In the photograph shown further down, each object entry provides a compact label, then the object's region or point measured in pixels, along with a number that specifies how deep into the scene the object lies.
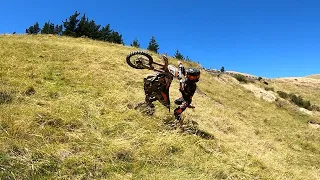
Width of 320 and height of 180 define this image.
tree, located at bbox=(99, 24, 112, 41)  41.00
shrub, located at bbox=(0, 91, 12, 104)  7.23
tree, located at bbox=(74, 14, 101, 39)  35.98
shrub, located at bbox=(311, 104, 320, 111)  22.03
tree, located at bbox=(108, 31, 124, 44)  42.50
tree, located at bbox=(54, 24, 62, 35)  47.40
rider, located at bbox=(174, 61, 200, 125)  8.19
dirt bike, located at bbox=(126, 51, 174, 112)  8.76
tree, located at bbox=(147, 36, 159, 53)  40.97
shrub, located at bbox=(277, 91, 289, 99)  23.26
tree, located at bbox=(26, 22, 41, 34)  49.24
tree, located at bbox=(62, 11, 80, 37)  35.09
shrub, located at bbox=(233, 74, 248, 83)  25.31
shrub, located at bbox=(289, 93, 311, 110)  21.99
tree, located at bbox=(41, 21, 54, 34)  46.26
